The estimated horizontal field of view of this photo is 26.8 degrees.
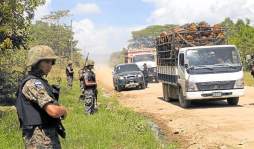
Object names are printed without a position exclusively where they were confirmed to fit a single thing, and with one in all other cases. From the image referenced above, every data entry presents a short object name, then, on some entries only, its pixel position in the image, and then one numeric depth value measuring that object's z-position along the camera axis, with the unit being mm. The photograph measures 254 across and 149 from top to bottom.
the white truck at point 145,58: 37156
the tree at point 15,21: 16016
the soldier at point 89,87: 14723
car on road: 30062
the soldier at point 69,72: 28250
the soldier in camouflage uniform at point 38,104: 4457
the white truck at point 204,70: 16750
